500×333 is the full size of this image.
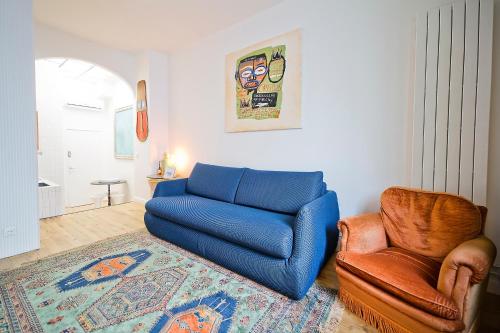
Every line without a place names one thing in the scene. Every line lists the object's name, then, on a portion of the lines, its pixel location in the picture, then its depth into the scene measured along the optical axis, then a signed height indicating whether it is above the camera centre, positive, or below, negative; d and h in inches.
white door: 200.1 -7.6
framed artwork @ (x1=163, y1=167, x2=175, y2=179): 148.6 -11.5
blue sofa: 60.7 -21.6
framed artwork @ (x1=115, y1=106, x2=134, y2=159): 192.4 +21.3
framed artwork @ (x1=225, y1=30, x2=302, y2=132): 98.7 +35.0
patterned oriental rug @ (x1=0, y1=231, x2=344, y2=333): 50.6 -38.6
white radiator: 61.5 +17.7
